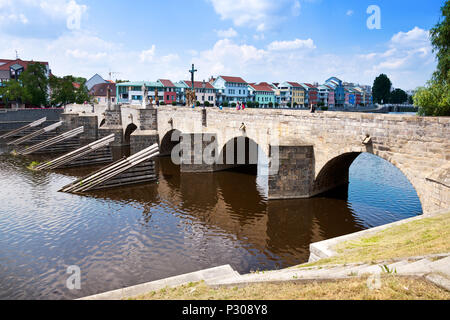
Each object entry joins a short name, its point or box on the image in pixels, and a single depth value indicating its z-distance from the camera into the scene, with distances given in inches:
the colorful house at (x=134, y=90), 3262.8
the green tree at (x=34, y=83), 2746.1
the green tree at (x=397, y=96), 4778.3
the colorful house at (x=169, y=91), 3457.2
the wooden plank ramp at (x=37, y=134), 1776.6
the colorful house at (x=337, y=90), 5083.7
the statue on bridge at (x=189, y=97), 1509.6
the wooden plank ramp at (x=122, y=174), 942.4
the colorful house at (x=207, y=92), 3538.4
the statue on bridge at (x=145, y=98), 1499.8
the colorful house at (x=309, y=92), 4441.7
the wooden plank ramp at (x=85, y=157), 1227.9
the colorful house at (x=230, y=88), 3769.7
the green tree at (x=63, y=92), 2960.1
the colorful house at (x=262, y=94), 4010.8
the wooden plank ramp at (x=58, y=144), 1554.1
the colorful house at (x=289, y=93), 4252.0
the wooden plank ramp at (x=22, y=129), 2002.5
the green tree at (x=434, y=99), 872.3
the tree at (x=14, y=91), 2706.7
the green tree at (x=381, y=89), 4429.1
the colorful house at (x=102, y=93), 3759.4
